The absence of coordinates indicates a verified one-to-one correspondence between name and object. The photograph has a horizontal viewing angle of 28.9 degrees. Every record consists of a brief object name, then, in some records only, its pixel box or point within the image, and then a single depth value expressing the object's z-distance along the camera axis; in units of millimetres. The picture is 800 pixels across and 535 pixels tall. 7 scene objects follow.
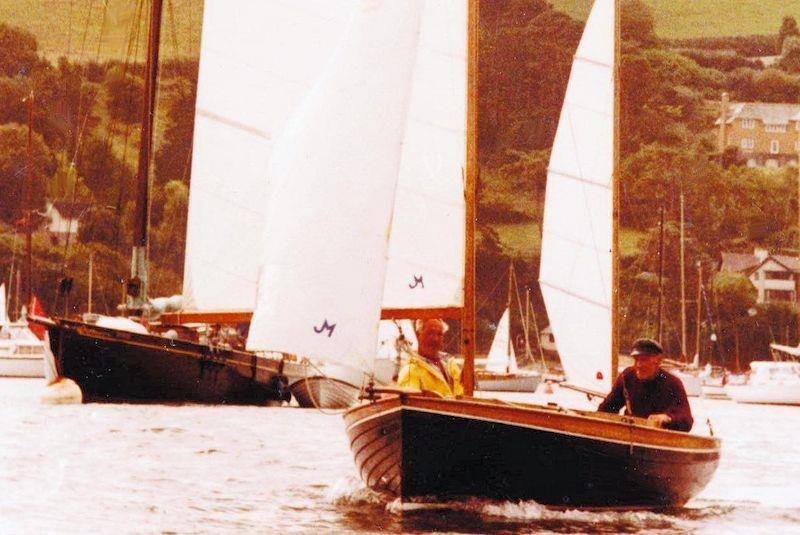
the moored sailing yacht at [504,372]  80312
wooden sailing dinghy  16438
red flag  67862
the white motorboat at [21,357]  73500
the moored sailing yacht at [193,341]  38781
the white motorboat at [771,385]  65250
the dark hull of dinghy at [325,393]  42594
